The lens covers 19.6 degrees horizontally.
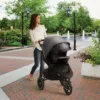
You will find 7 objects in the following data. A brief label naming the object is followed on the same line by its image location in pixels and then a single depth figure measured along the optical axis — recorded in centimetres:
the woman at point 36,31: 757
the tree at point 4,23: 4827
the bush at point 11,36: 2745
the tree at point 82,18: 6012
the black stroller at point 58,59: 624
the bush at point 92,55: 840
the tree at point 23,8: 3706
